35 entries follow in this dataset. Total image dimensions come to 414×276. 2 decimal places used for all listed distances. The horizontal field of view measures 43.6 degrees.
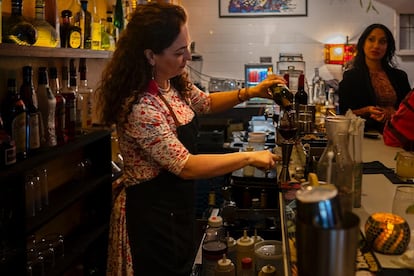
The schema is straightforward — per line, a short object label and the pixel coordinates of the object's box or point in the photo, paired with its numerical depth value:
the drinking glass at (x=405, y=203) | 1.41
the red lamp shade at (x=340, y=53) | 6.38
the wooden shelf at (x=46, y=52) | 1.87
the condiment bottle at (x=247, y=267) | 1.95
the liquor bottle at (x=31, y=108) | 2.06
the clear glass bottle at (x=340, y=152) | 1.52
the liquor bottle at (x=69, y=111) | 2.45
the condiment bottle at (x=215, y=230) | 2.34
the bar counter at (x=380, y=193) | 1.21
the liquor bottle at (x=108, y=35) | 3.21
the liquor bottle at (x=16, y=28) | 2.03
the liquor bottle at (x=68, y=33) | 2.57
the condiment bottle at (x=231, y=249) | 2.19
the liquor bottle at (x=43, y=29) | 2.25
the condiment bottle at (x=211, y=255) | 2.09
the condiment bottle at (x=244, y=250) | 2.05
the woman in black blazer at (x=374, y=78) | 3.84
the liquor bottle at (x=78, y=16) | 2.76
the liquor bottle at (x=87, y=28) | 2.86
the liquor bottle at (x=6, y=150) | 1.81
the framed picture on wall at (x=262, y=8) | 6.59
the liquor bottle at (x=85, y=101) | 2.88
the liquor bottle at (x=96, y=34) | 2.98
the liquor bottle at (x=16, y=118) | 1.96
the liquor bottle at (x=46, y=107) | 2.21
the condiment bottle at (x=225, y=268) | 1.99
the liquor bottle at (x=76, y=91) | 2.59
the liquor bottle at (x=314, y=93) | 4.31
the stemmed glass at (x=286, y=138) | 1.92
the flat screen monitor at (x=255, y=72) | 6.50
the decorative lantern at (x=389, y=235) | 1.24
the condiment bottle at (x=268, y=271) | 1.79
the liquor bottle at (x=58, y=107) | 2.33
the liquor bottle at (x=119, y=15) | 3.64
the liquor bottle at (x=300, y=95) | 2.85
